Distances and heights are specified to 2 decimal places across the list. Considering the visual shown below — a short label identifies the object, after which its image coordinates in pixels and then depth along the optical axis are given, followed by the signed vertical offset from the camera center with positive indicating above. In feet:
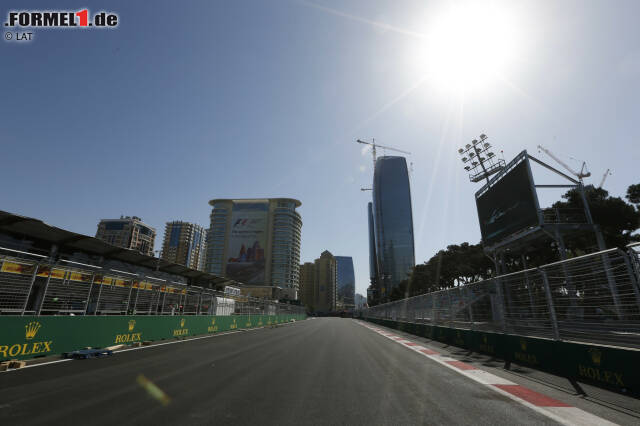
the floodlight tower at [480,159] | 122.66 +62.88
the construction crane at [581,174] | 107.06 +48.95
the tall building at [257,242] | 407.03 +87.82
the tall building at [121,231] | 503.61 +117.45
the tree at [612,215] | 86.84 +27.45
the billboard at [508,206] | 80.07 +30.47
